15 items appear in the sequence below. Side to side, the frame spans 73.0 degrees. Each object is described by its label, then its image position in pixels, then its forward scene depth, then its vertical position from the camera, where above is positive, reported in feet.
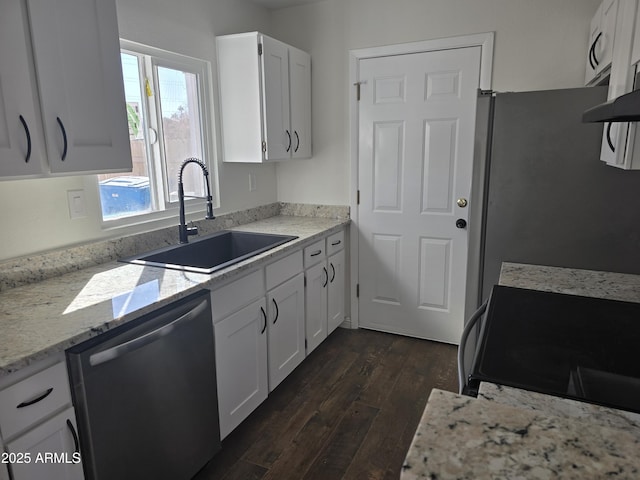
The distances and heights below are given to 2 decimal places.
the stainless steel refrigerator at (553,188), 6.20 -0.47
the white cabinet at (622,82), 4.76 +0.84
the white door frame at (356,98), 7.35 +1.42
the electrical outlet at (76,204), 6.30 -0.61
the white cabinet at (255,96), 8.79 +1.33
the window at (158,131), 7.32 +0.55
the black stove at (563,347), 2.99 -1.55
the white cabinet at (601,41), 5.91 +1.71
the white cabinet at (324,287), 9.13 -2.88
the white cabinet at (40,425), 3.72 -2.35
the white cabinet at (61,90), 4.47 +0.81
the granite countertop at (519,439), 1.97 -1.41
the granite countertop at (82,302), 3.98 -1.60
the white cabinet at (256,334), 6.48 -2.91
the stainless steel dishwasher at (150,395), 4.36 -2.65
